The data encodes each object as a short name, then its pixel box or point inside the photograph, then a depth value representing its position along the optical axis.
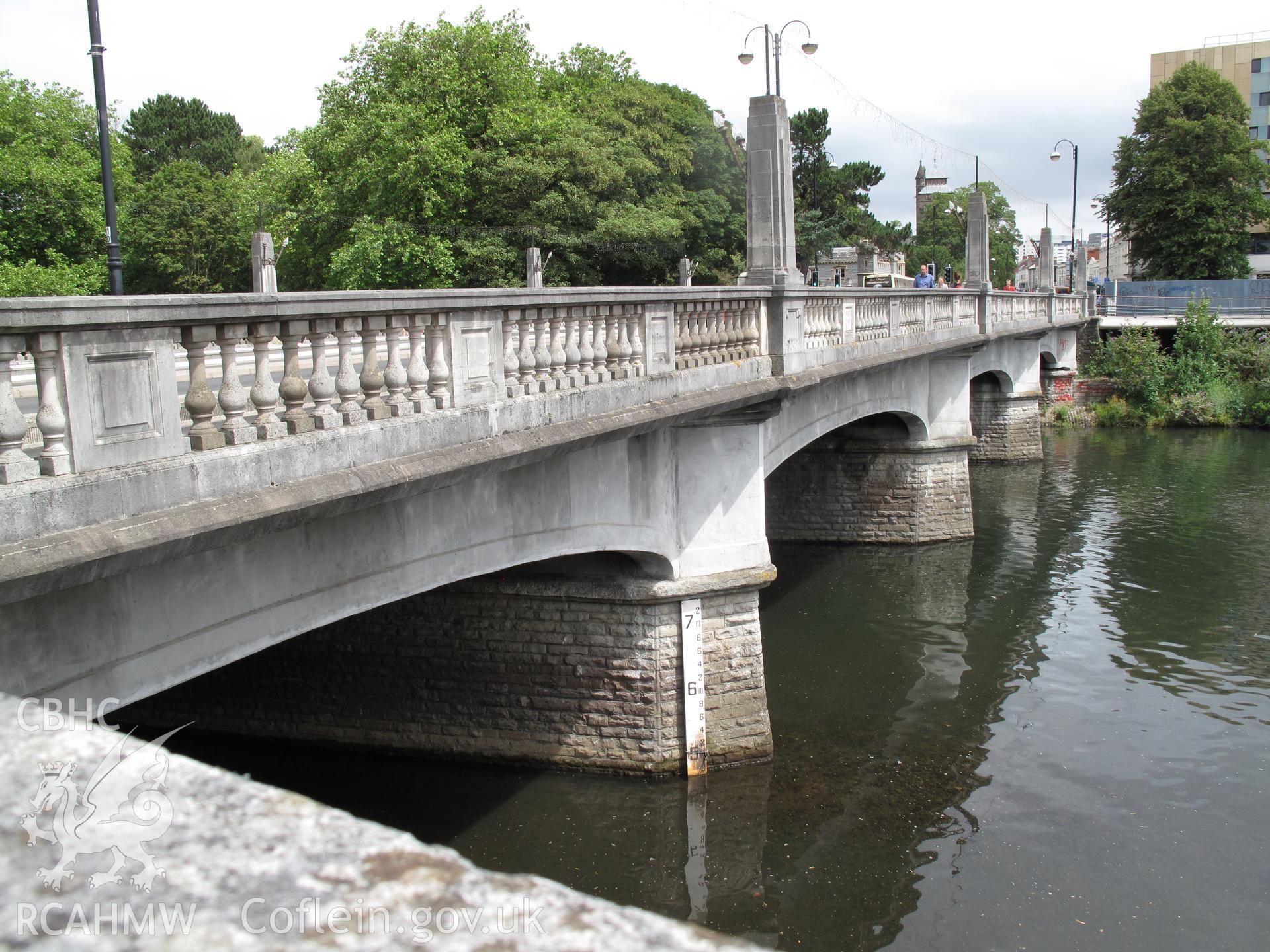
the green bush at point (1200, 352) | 42.22
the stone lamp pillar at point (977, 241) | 26.30
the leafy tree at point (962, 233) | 99.14
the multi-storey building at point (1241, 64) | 73.25
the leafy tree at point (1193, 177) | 56.12
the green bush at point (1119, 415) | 41.44
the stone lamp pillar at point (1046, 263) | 39.44
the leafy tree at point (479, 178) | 36.16
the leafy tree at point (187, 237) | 48.66
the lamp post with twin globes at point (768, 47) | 13.21
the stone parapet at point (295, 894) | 1.29
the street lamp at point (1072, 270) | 48.28
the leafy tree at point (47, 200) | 37.66
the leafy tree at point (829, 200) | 60.66
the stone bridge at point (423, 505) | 4.84
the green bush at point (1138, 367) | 42.25
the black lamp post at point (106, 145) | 8.41
